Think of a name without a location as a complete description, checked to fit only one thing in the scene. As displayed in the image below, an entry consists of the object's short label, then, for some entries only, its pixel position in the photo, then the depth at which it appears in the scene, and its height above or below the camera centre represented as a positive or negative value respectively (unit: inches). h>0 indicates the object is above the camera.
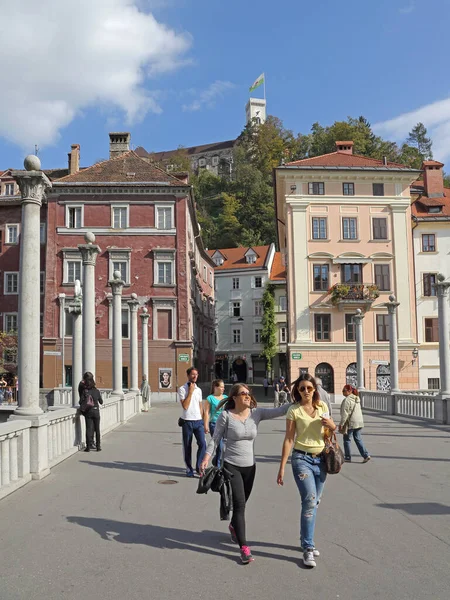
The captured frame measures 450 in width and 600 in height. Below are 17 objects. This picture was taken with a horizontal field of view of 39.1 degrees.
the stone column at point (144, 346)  1261.1 +13.1
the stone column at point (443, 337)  789.2 +11.2
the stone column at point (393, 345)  1020.5 +3.9
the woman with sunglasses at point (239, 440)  228.1 -33.6
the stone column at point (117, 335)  851.4 +24.2
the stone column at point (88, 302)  640.4 +53.0
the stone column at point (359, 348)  1246.3 +0.2
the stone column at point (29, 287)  402.0 +44.0
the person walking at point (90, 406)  514.3 -42.3
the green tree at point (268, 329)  2564.0 +84.7
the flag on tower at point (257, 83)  6077.8 +2562.9
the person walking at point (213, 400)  395.9 -31.0
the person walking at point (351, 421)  481.1 -55.0
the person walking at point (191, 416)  431.5 -43.9
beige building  1660.9 +227.4
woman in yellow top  218.2 -35.2
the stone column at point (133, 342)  1048.2 +18.1
